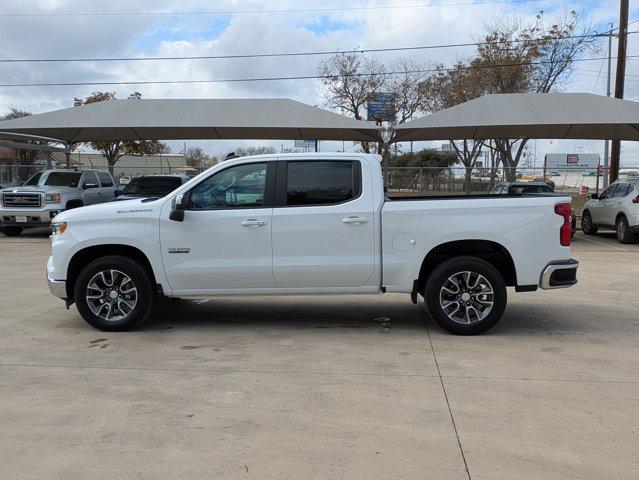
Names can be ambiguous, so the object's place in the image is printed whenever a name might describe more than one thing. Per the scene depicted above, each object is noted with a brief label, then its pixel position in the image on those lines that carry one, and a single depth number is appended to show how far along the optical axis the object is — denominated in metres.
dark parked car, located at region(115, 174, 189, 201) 15.42
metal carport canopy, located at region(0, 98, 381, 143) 19.14
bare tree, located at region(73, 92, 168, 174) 48.53
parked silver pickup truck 16.17
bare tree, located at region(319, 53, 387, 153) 41.06
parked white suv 15.50
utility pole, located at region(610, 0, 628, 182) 21.21
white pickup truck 6.14
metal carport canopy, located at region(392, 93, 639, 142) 17.39
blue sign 41.12
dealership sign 25.24
